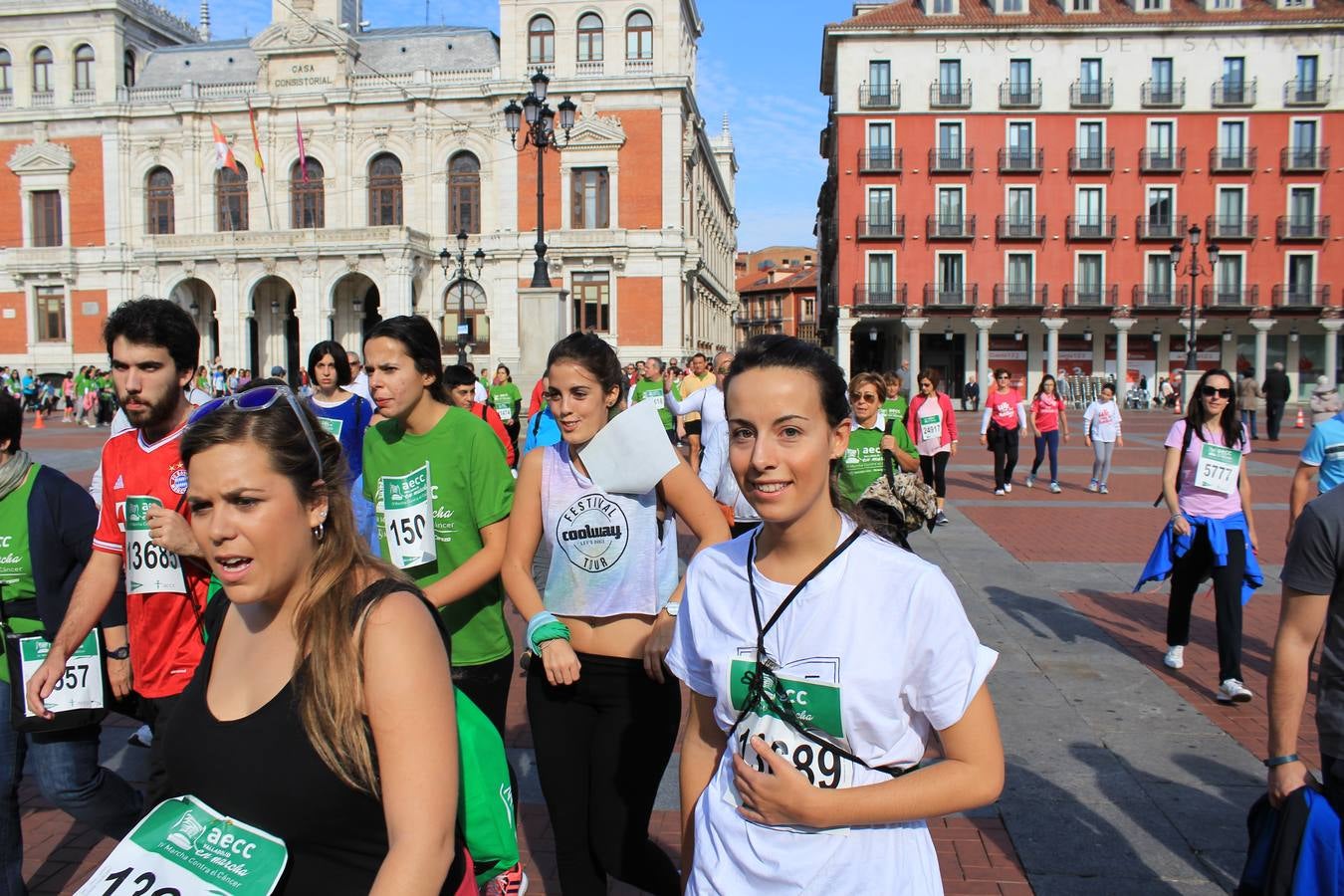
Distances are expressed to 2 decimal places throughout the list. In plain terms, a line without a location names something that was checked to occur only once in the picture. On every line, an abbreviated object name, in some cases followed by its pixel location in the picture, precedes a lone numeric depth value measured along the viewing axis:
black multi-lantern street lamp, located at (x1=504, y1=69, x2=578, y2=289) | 17.39
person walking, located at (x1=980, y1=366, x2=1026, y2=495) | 13.89
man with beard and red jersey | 3.15
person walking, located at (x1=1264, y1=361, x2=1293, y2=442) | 23.22
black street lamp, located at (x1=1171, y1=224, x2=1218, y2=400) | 30.16
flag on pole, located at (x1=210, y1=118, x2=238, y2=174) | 42.75
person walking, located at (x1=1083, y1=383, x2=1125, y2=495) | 13.69
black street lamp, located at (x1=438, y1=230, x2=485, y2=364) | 32.09
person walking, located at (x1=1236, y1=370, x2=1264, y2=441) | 22.92
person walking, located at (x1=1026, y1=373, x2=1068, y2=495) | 14.21
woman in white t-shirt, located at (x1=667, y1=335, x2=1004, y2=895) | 1.71
